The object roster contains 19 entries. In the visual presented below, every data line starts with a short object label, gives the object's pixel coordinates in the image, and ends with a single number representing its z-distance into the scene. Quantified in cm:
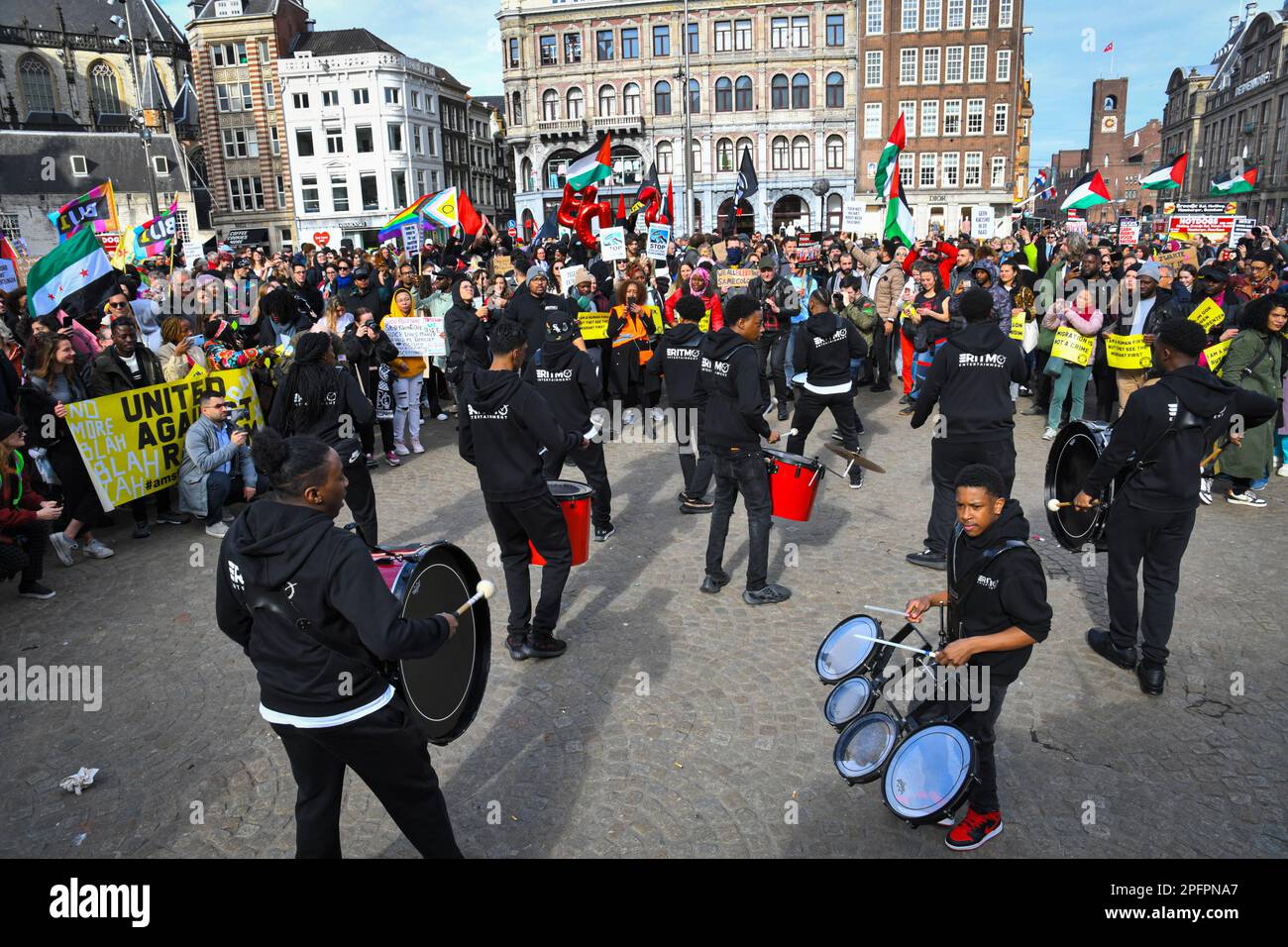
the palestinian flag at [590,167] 1748
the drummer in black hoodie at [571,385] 763
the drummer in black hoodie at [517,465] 541
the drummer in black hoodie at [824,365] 915
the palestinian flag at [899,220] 1437
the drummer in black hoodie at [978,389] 647
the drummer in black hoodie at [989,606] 351
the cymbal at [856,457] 594
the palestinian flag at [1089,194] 2034
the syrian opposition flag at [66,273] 961
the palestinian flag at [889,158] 1573
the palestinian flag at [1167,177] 2178
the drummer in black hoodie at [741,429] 618
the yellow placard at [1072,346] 1052
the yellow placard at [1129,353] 1023
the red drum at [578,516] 584
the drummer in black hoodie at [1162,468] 489
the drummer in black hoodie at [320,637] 294
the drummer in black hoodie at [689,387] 834
